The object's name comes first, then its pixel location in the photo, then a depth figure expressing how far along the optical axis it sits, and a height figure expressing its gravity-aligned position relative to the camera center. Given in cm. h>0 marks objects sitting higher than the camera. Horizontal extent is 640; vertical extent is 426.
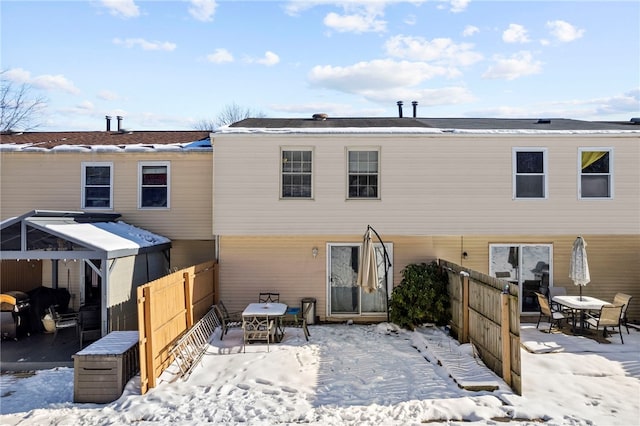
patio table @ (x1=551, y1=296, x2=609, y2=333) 1040 -223
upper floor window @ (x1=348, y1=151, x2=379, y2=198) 1167 +123
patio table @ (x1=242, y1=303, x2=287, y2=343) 970 -230
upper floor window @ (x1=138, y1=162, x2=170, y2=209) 1283 +100
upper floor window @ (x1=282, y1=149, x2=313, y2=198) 1160 +139
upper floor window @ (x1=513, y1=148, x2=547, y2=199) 1161 +124
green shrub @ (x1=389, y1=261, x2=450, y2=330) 1103 -224
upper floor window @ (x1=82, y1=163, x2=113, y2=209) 1280 +99
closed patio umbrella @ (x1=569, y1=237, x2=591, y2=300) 1085 -126
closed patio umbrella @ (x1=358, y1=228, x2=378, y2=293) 1045 -133
